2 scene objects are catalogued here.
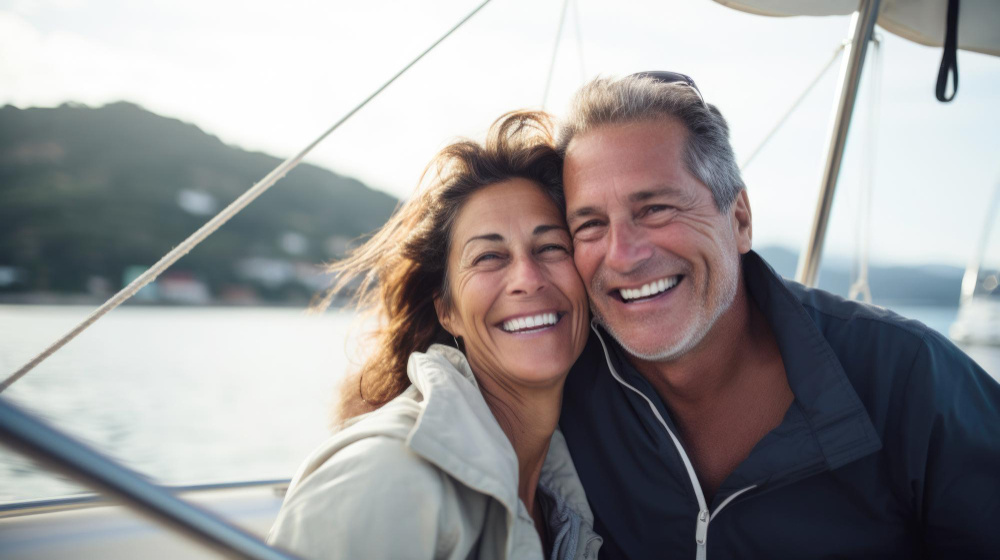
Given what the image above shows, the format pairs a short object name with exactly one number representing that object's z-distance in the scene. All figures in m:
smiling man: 0.64
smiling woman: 0.53
